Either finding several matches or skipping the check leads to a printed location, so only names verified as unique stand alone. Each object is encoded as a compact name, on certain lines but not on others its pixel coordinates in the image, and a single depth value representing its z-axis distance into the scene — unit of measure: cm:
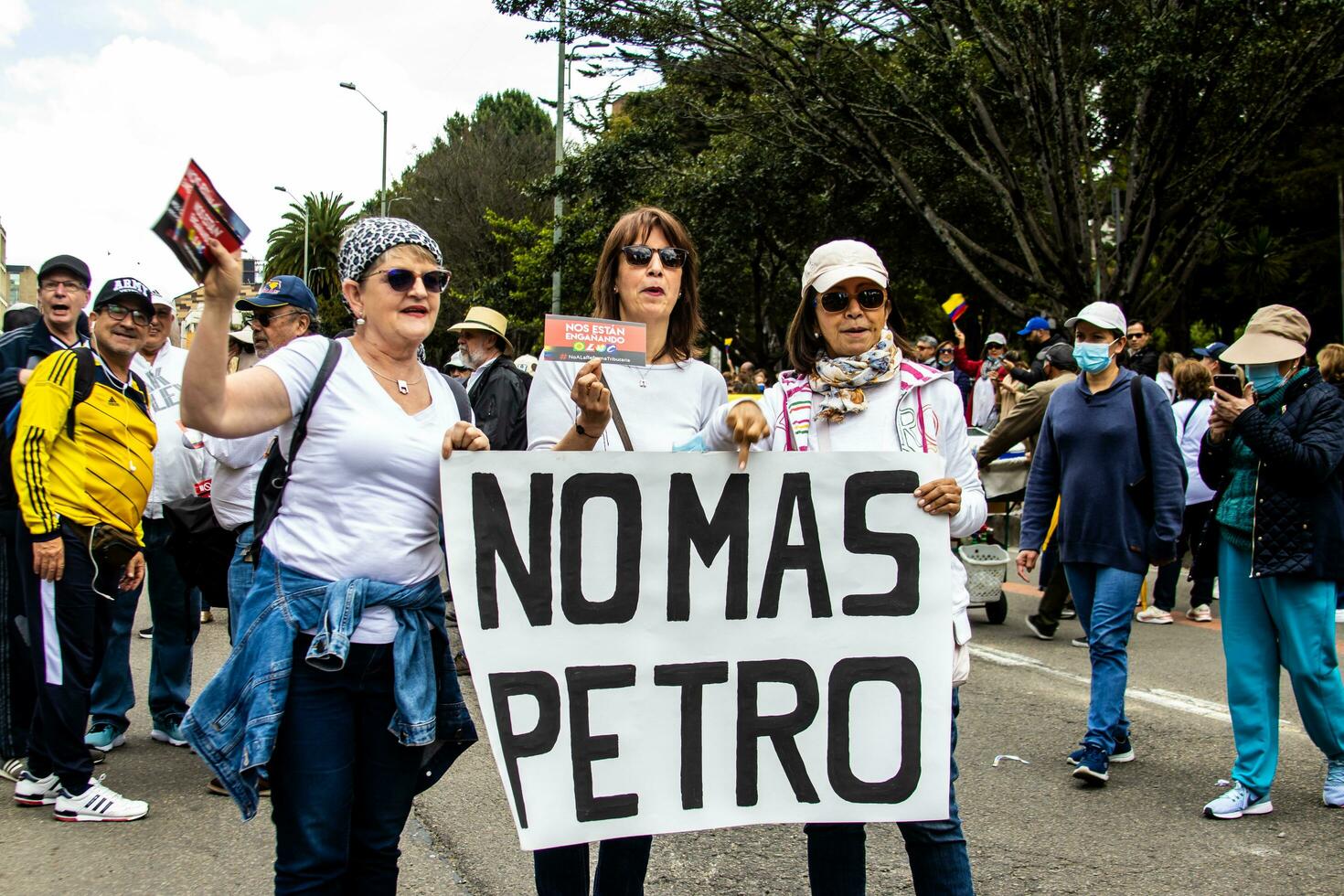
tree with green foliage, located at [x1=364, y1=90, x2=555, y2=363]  4509
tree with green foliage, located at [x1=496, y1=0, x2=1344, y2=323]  1636
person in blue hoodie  534
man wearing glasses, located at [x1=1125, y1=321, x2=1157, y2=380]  1226
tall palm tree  8050
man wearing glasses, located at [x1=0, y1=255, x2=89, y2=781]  507
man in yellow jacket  474
